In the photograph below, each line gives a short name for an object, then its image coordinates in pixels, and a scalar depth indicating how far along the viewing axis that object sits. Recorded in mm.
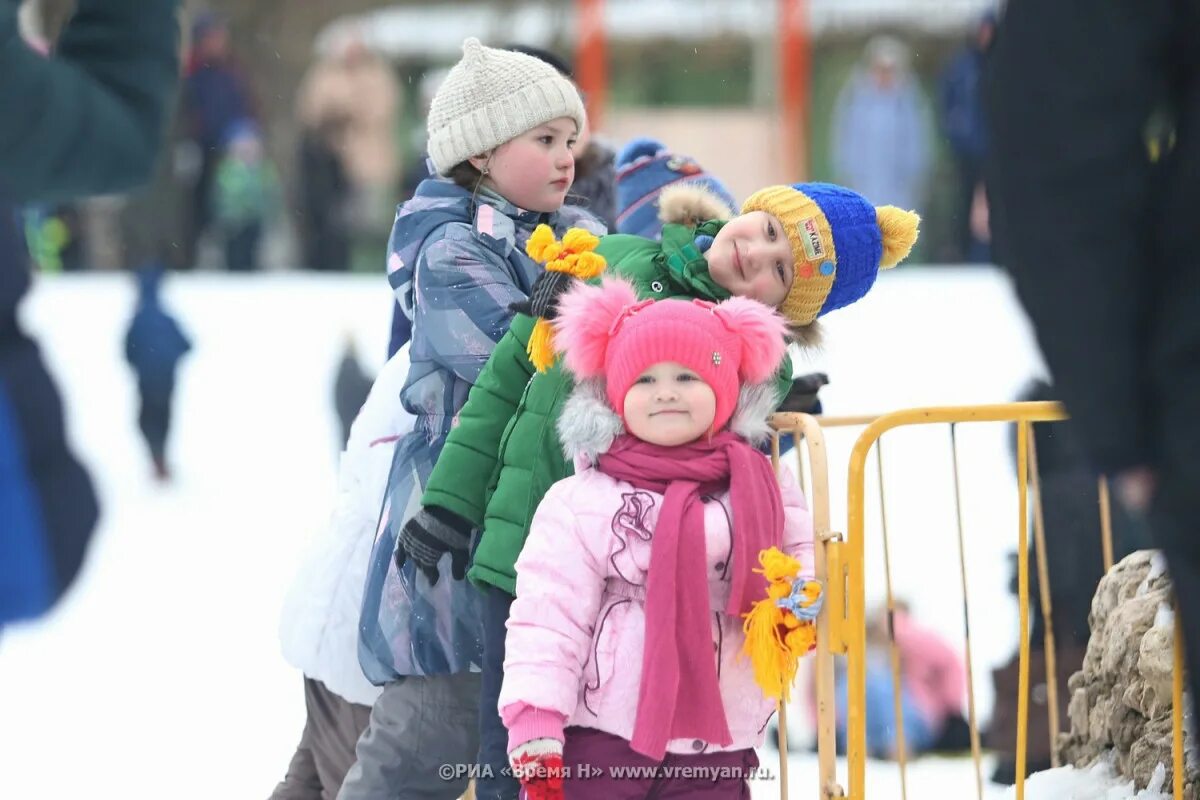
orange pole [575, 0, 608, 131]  36281
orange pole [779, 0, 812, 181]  35125
